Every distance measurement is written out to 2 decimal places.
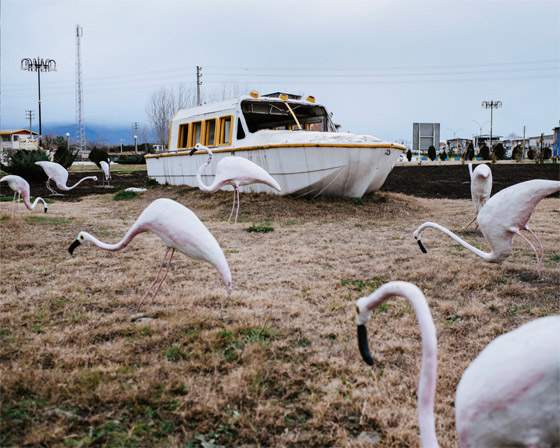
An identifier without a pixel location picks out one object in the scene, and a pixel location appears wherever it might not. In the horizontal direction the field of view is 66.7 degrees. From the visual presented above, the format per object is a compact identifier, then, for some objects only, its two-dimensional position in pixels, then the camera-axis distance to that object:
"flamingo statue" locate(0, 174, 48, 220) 6.88
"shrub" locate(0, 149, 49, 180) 15.84
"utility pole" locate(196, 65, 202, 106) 28.86
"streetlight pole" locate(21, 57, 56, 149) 41.09
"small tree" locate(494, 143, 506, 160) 36.34
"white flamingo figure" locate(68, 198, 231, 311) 2.90
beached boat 8.35
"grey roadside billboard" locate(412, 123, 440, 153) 37.94
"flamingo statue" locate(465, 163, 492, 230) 5.73
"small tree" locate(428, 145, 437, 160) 36.40
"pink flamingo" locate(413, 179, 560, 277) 3.70
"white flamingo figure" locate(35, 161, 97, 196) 9.71
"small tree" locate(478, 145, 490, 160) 33.53
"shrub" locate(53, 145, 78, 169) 18.67
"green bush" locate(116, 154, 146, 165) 39.22
